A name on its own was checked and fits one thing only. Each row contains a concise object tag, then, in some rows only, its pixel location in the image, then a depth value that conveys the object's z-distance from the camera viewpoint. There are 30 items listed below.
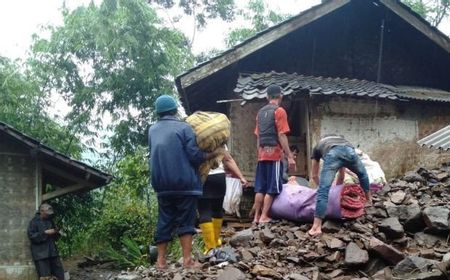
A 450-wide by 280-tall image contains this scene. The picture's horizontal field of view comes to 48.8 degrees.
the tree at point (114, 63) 15.76
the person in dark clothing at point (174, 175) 4.90
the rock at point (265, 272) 4.67
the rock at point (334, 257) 5.05
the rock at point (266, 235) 5.71
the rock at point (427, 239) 5.43
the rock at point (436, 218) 5.45
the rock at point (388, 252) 4.80
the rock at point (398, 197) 6.38
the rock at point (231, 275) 4.48
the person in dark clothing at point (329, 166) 5.68
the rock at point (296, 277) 4.48
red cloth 5.84
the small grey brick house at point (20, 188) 9.37
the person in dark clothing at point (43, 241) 9.38
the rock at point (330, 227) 5.67
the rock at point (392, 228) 5.43
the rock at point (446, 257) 4.40
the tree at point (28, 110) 15.15
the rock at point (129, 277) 5.22
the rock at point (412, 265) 4.45
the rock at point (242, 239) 5.73
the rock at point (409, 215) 5.76
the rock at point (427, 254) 4.91
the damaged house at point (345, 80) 8.62
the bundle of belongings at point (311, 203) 5.82
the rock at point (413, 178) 7.39
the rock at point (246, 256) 5.18
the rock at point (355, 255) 4.83
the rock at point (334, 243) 5.20
